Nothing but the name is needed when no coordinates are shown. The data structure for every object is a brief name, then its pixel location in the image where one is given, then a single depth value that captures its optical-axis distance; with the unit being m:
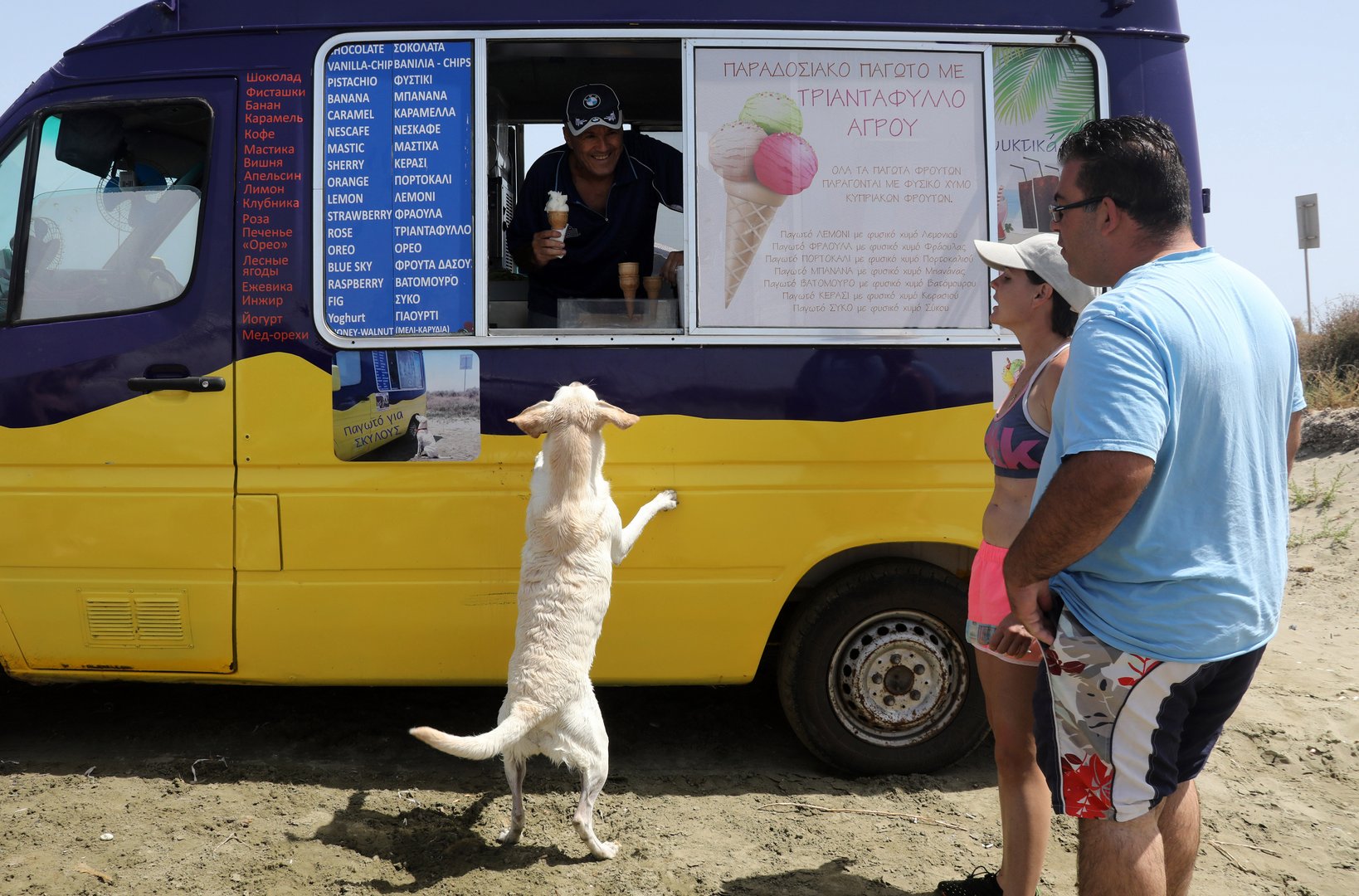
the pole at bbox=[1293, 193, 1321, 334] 12.96
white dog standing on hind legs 3.18
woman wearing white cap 2.76
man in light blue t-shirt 2.02
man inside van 4.25
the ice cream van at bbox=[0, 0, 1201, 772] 3.59
